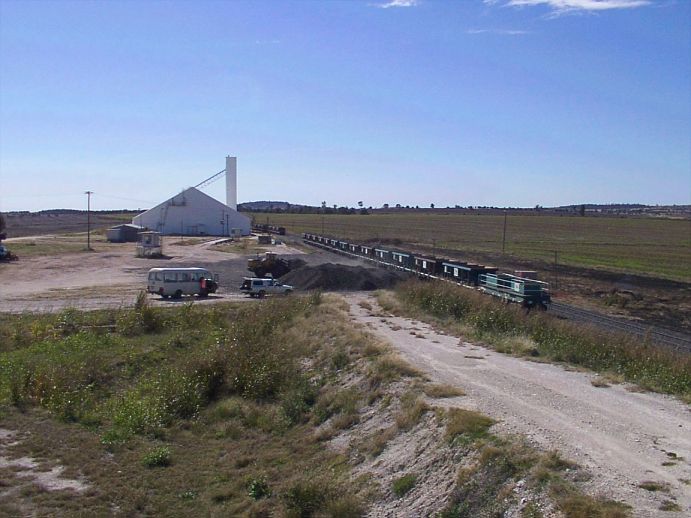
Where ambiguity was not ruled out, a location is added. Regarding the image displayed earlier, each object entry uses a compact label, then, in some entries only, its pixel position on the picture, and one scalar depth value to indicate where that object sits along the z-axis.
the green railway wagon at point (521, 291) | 35.78
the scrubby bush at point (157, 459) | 15.16
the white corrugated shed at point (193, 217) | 122.19
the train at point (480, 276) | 36.12
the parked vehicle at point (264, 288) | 45.62
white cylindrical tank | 151.75
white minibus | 45.66
